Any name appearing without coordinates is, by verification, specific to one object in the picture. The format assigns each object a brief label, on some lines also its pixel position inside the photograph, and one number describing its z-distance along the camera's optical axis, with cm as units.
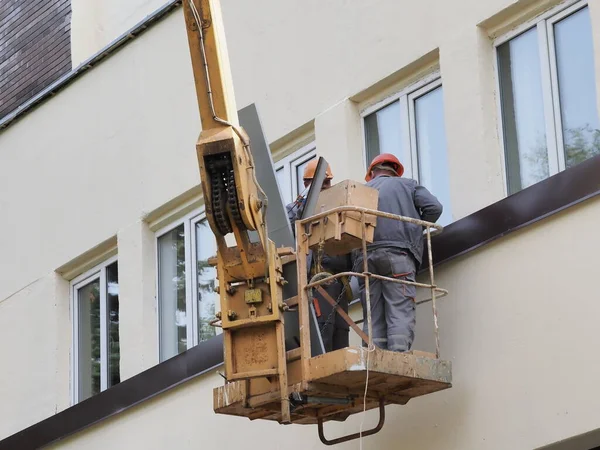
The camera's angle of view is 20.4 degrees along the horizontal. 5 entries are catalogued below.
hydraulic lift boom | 1291
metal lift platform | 1252
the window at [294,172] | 1630
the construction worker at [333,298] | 1382
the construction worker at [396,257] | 1315
